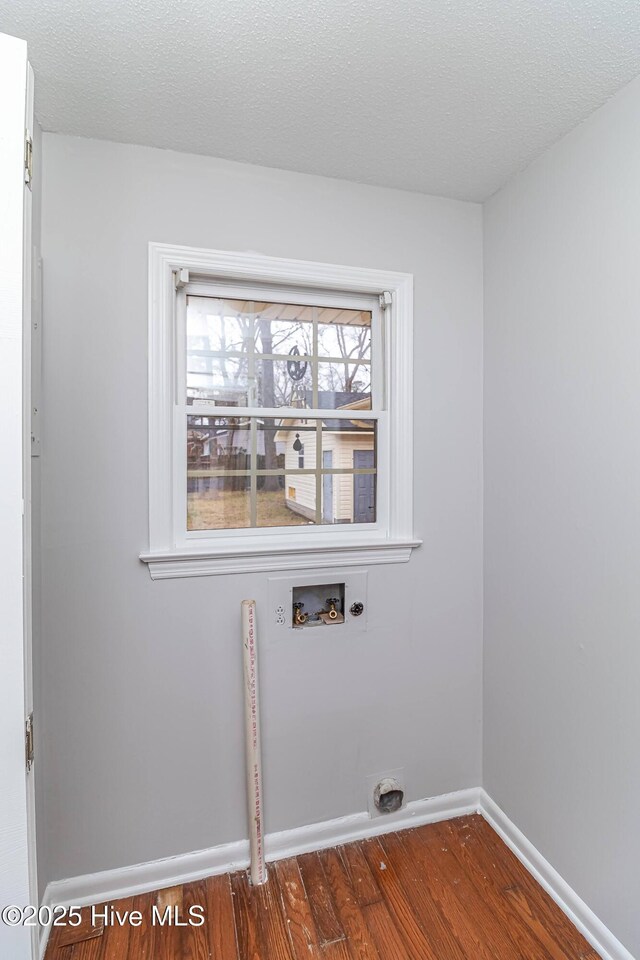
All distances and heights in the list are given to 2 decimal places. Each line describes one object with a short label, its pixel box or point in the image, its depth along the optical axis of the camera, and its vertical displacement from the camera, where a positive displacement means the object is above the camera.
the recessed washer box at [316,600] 1.86 -0.49
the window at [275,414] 1.74 +0.23
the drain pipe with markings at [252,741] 1.75 -0.95
